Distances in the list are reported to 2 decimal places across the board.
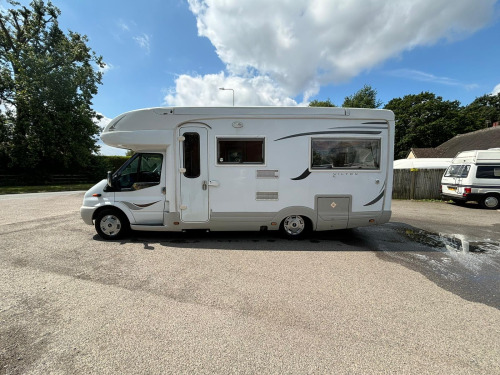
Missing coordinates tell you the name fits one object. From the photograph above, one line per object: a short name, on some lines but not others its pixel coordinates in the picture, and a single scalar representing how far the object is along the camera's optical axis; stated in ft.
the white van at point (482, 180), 31.63
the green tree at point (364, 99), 123.75
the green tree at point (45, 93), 65.26
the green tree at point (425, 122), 128.36
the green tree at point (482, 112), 127.65
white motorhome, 16.65
